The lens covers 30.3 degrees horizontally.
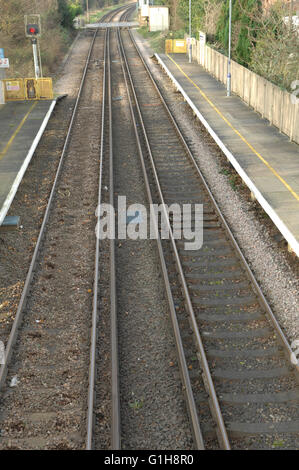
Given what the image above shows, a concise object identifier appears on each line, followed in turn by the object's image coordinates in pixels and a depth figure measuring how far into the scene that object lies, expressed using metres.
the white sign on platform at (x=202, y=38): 36.00
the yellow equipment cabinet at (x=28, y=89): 28.39
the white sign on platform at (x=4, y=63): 25.97
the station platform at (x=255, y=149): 13.37
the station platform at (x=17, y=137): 16.00
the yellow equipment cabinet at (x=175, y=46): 44.00
